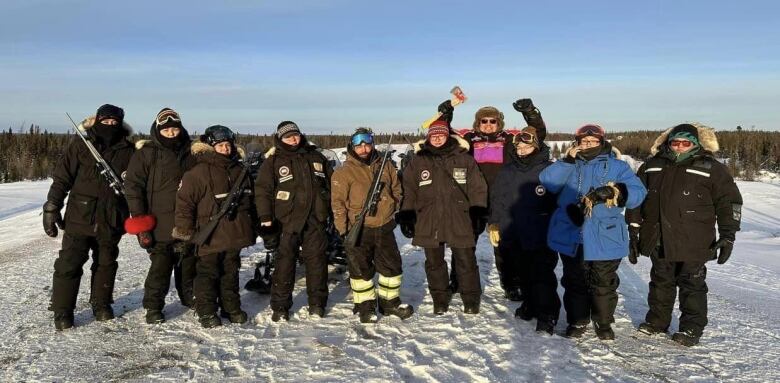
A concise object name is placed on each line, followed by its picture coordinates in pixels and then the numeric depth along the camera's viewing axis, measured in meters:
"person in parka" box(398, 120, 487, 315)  5.39
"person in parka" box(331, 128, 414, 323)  5.31
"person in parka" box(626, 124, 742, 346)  4.55
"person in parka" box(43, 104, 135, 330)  4.94
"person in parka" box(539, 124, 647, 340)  4.55
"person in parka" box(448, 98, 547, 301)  6.14
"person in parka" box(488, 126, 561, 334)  5.03
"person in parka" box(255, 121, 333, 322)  5.28
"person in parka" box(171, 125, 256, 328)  4.98
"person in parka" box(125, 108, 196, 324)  5.00
